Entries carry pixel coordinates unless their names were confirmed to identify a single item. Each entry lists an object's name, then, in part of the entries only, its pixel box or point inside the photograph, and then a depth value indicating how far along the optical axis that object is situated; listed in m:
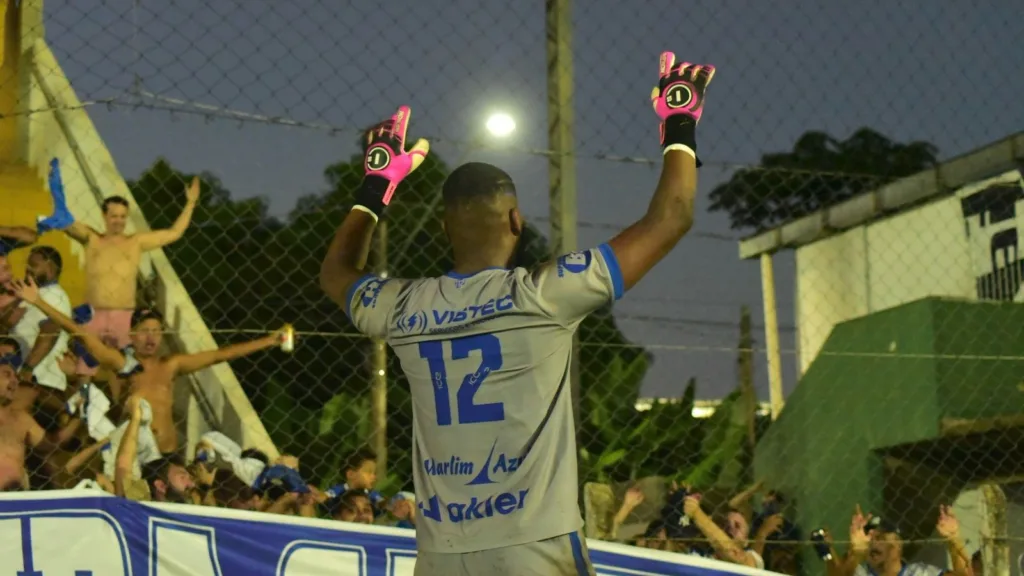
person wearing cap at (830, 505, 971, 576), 6.77
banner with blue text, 4.62
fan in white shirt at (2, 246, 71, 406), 5.64
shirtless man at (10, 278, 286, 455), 5.78
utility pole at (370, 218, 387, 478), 6.68
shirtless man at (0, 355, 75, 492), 5.38
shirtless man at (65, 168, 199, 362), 6.38
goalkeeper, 2.63
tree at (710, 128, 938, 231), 6.20
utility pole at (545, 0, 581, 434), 5.28
